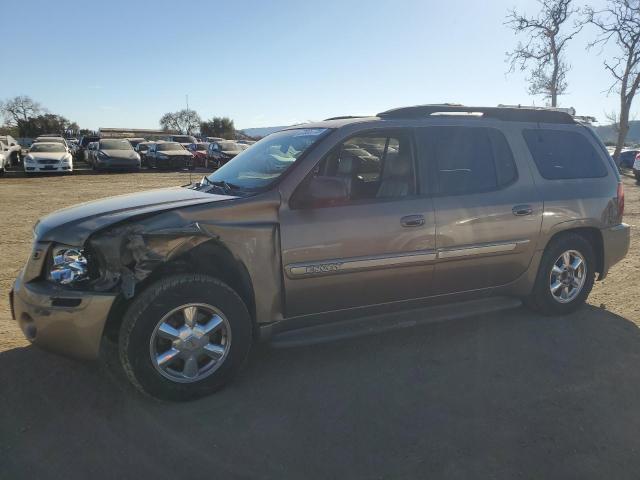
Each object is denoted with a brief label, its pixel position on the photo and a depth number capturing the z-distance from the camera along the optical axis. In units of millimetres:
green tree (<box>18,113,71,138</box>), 74938
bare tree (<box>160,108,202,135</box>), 87188
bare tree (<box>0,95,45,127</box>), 82938
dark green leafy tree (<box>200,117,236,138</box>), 77500
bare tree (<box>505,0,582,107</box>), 25938
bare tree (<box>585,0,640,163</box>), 23844
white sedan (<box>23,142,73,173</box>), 21375
